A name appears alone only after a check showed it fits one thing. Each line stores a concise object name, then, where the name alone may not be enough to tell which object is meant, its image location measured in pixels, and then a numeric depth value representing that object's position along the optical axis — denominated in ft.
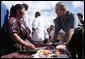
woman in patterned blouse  6.73
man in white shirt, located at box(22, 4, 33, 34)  11.74
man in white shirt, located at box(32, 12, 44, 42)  14.28
